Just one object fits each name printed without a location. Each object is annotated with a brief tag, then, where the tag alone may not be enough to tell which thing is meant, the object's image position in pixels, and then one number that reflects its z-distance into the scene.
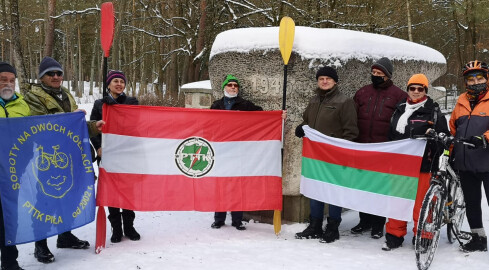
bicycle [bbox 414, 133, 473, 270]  3.46
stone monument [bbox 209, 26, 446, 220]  4.60
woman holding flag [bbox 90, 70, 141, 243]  4.16
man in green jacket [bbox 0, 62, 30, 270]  3.27
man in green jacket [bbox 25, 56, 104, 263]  3.61
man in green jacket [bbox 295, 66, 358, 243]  4.16
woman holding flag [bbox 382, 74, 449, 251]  3.82
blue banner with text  3.20
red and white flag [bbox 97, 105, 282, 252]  4.08
